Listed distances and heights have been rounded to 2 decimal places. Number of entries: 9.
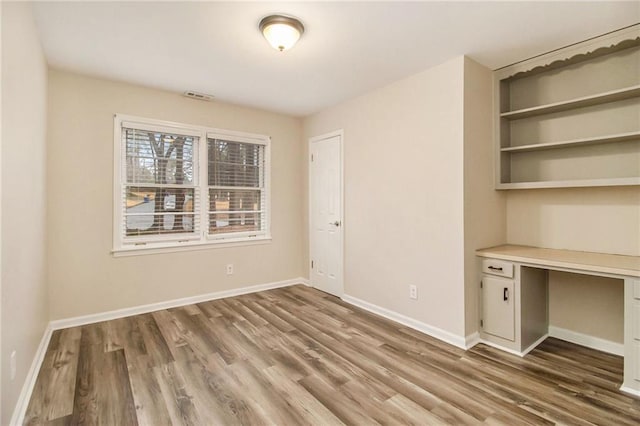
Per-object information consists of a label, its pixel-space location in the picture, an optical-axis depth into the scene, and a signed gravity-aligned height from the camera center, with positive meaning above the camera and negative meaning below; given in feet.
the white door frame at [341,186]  13.20 +1.22
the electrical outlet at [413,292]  10.18 -2.63
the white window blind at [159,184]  11.40 +1.10
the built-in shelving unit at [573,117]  8.03 +2.83
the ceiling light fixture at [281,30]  7.06 +4.28
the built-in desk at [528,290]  6.75 -2.13
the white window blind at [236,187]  13.33 +1.15
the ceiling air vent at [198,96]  11.97 +4.65
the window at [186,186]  11.34 +1.12
